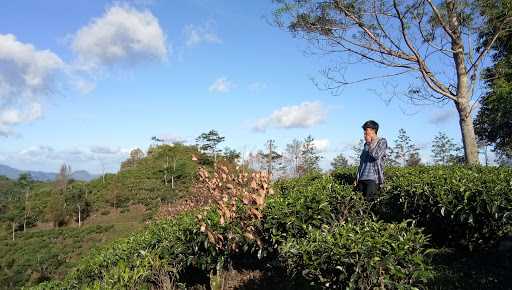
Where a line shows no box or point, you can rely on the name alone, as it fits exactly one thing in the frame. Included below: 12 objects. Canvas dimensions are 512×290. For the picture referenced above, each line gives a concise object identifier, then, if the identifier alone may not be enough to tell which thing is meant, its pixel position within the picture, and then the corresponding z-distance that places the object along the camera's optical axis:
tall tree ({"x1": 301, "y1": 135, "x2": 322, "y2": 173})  28.14
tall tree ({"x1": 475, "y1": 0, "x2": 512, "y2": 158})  11.66
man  6.90
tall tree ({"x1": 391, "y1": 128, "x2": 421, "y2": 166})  30.73
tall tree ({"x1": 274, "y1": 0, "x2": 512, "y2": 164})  10.66
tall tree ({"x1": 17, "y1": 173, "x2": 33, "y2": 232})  34.59
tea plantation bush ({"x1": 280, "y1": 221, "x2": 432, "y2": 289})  3.23
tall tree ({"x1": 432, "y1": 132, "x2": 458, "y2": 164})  35.81
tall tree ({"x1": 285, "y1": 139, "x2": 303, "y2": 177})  27.84
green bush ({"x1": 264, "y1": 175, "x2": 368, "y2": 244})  5.31
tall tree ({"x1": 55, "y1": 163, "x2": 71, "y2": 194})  41.09
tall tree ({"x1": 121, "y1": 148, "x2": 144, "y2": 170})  46.60
